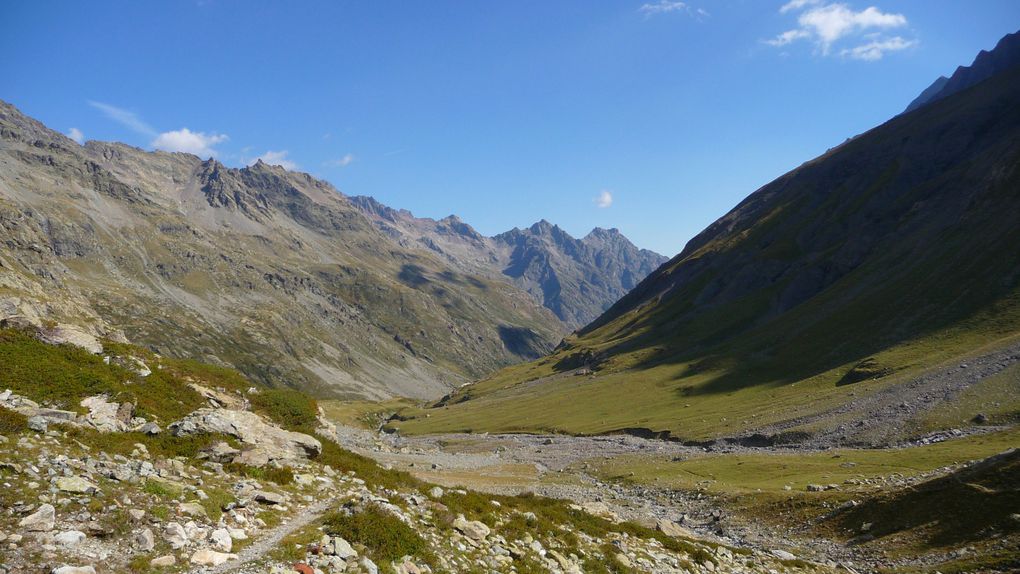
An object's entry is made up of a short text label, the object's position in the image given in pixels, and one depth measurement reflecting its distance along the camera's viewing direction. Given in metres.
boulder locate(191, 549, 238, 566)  14.74
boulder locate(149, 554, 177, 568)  14.09
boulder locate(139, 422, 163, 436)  23.76
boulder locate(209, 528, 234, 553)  15.71
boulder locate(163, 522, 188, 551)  15.18
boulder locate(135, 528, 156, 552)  14.72
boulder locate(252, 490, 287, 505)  20.02
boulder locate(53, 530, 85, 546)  13.71
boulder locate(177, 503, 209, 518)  16.94
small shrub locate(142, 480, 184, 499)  17.53
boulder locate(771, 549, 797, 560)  31.32
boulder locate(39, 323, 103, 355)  29.67
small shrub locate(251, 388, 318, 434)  40.19
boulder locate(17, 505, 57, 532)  13.68
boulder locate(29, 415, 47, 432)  19.54
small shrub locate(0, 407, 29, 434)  18.47
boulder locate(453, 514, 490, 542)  21.02
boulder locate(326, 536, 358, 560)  16.38
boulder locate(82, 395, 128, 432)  23.02
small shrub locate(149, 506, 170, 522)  16.23
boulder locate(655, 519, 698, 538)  32.48
